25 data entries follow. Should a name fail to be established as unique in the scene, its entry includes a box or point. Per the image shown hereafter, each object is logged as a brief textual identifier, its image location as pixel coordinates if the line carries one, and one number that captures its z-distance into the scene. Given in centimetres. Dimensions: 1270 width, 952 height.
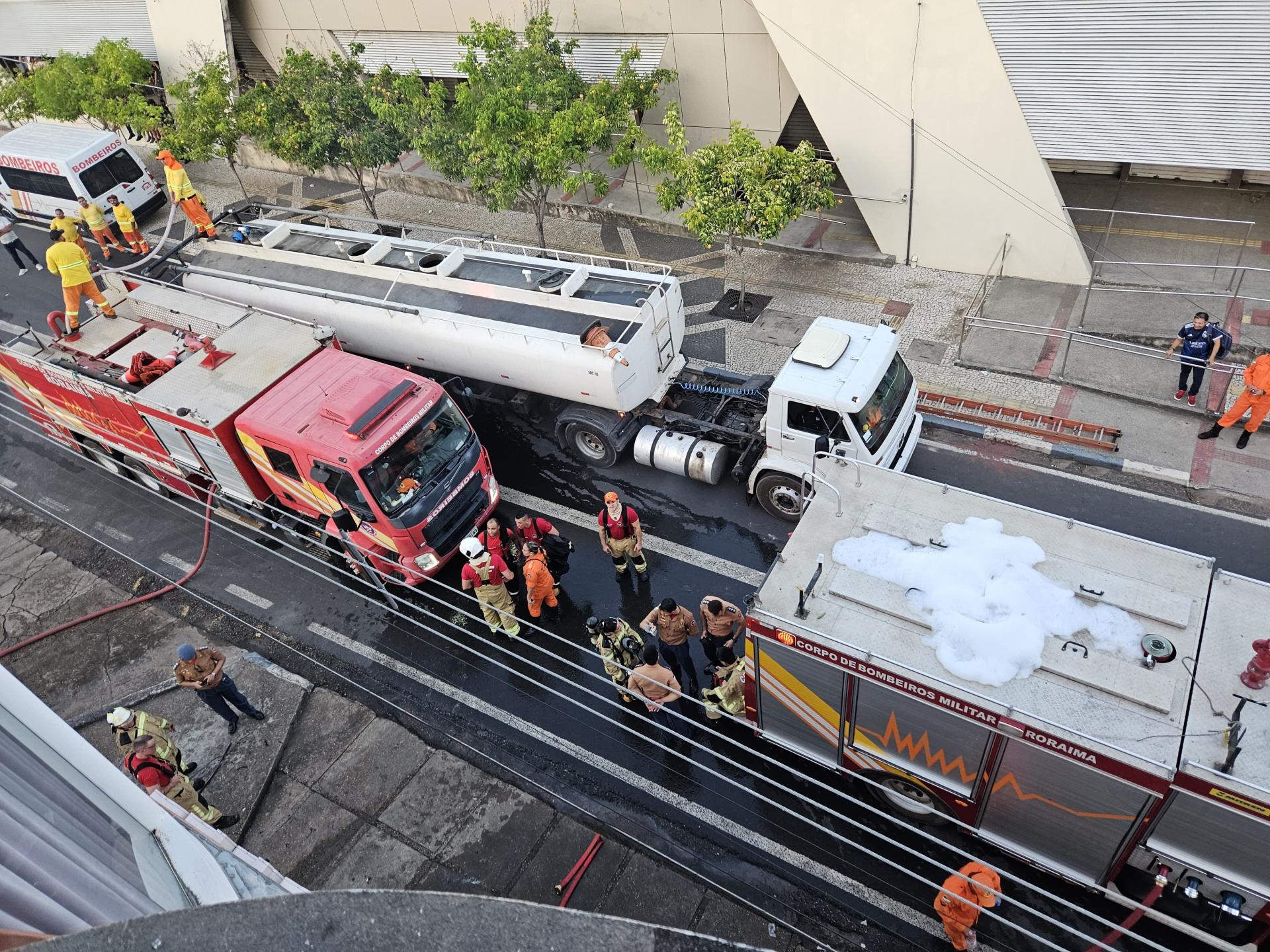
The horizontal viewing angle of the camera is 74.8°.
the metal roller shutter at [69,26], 2581
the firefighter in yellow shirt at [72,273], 1450
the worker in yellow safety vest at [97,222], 2011
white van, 2123
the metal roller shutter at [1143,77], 1248
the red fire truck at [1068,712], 616
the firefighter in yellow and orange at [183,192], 1683
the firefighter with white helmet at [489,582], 996
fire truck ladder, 1230
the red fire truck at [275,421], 1085
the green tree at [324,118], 1853
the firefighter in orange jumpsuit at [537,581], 1012
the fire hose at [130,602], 1211
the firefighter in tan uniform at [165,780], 847
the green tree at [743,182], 1476
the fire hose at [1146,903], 652
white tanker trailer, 1084
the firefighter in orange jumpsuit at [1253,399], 1104
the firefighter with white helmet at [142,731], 876
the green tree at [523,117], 1544
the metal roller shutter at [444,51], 1814
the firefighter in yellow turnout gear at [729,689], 892
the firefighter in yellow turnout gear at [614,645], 896
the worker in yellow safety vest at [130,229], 1930
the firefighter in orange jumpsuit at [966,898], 704
